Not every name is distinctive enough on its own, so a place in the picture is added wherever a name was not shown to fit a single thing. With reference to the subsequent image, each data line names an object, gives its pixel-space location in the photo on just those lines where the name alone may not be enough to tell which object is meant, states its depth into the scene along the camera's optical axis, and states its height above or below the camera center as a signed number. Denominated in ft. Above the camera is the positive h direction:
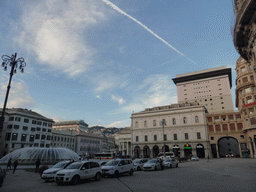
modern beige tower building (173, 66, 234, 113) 287.69 +93.96
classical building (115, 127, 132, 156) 289.12 +3.47
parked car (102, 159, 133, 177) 51.67 -6.73
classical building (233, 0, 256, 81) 56.70 +40.12
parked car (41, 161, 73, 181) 43.97 -7.13
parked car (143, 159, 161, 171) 71.97 -8.05
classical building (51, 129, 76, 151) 243.19 +6.96
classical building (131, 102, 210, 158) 192.13 +15.37
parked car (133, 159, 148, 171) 75.91 -8.14
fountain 96.94 -5.94
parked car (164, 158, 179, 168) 85.50 -8.61
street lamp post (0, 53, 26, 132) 52.29 +24.75
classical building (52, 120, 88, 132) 452.47 +48.08
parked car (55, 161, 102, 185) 39.11 -6.33
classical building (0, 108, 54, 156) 182.70 +14.38
